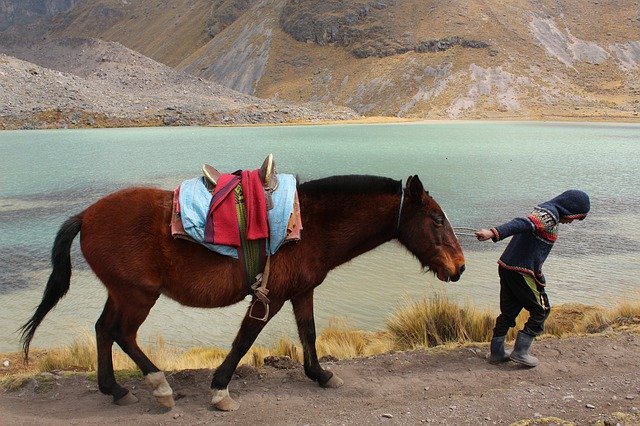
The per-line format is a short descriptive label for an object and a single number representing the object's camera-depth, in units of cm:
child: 461
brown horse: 380
